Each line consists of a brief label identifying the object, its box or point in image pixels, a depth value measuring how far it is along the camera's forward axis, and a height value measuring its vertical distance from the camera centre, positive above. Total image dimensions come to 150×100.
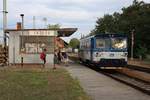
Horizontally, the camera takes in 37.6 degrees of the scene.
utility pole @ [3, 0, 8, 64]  18.15 +2.77
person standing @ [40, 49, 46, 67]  16.86 -0.38
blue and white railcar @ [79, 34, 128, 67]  16.49 +0.03
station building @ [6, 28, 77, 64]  18.24 +0.55
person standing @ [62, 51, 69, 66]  21.04 -0.62
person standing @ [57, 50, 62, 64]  21.71 -0.64
